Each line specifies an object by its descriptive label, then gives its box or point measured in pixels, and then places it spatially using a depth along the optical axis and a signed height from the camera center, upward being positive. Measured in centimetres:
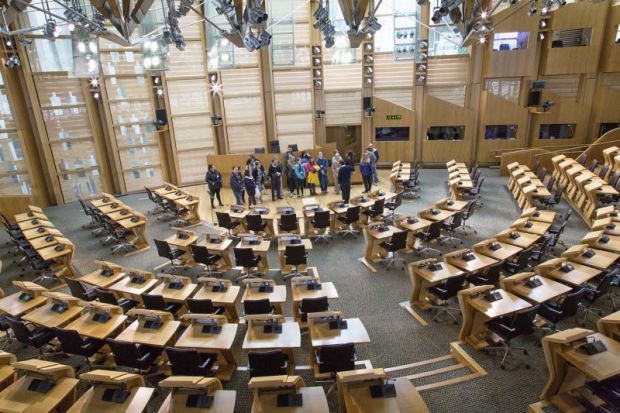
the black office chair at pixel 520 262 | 777 -328
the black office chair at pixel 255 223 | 1080 -311
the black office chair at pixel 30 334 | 630 -351
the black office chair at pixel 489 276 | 742 -337
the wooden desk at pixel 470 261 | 755 -315
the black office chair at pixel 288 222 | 1077 -312
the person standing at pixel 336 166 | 1550 -240
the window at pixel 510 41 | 1755 +245
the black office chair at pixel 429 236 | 959 -330
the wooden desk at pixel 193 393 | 451 -331
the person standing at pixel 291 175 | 1556 -271
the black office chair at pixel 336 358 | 532 -342
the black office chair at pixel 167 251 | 935 -330
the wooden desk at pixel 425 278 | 731 -327
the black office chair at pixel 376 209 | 1170 -312
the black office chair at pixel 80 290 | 762 -335
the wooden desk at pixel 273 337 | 551 -325
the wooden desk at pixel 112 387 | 459 -331
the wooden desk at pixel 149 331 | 575 -324
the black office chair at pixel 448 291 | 708 -344
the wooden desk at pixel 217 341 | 561 -326
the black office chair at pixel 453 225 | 1037 -325
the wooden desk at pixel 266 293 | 685 -324
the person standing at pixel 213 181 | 1384 -246
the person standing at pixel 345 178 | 1341 -246
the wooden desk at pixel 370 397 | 443 -334
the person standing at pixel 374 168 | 1598 -265
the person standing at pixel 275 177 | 1484 -264
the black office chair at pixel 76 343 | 588 -342
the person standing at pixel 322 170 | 1574 -256
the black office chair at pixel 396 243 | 910 -324
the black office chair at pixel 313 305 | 659 -330
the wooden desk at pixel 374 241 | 953 -339
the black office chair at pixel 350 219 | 1119 -323
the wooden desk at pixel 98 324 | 605 -327
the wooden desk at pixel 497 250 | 795 -311
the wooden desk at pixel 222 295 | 687 -323
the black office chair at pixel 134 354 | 556 -346
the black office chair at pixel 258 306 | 659 -326
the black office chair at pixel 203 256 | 905 -333
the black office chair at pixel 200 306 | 658 -321
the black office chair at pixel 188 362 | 535 -345
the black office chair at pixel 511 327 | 580 -343
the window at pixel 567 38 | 1753 +246
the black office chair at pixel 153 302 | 684 -324
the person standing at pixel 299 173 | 1526 -255
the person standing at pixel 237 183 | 1379 -257
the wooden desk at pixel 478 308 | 615 -324
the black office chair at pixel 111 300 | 722 -336
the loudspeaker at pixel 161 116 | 1720 -16
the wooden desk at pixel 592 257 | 722 -306
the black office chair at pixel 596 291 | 659 -332
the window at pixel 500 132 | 1884 -163
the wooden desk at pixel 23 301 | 698 -330
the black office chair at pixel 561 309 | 603 -338
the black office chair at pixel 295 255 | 878 -327
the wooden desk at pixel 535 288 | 637 -317
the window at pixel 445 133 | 1939 -163
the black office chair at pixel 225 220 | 1122 -311
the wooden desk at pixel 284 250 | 915 -326
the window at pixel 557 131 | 1853 -170
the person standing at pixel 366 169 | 1480 -244
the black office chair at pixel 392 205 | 1216 -318
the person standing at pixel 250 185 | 1367 -262
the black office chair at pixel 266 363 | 523 -338
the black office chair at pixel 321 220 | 1077 -310
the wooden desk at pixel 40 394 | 468 -333
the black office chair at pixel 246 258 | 884 -333
